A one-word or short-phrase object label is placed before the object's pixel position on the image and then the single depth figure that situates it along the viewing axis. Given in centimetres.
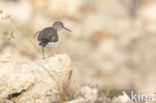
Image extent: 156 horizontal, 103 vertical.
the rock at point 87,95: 1540
